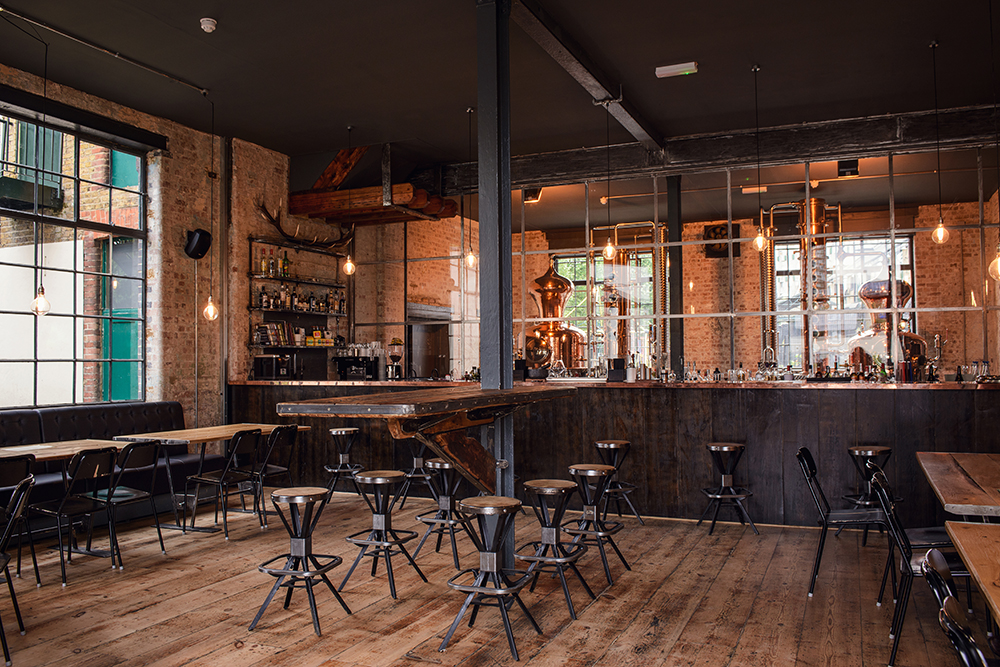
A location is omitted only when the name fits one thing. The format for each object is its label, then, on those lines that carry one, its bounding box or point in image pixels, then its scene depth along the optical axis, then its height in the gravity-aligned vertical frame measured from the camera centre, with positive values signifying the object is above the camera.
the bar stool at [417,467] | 6.46 -0.97
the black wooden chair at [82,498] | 4.64 -0.92
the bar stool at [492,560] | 3.59 -1.04
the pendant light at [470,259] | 8.76 +1.20
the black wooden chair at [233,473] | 5.85 -0.93
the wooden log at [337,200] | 8.95 +2.01
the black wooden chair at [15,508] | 3.46 -0.71
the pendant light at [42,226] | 6.64 +1.28
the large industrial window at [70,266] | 6.57 +0.95
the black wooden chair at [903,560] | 3.32 -0.96
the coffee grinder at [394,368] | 9.02 -0.11
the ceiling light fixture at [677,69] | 6.52 +2.59
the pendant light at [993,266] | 6.00 +0.71
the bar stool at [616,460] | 6.04 -0.91
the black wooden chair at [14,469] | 4.33 -0.63
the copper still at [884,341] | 6.46 +0.15
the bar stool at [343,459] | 6.89 -0.96
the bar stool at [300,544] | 3.91 -1.02
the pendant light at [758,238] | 7.51 +1.20
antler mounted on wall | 8.96 +1.64
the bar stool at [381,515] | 4.49 -0.99
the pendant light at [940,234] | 6.86 +1.13
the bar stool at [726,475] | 6.00 -1.00
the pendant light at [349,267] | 8.63 +1.11
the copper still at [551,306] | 10.88 +0.77
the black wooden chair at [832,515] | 4.19 -0.94
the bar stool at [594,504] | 4.74 -1.01
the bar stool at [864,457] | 5.51 -0.80
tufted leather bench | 6.06 -0.58
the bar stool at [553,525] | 4.16 -1.00
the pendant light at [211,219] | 8.33 +1.64
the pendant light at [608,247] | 8.14 +1.24
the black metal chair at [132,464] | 5.11 -0.73
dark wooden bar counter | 5.82 -0.66
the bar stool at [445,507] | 5.04 -1.07
